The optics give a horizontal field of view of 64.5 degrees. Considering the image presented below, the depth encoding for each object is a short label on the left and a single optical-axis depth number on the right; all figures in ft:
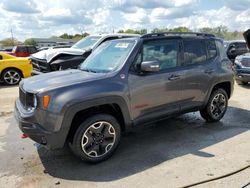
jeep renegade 8.67
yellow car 25.59
